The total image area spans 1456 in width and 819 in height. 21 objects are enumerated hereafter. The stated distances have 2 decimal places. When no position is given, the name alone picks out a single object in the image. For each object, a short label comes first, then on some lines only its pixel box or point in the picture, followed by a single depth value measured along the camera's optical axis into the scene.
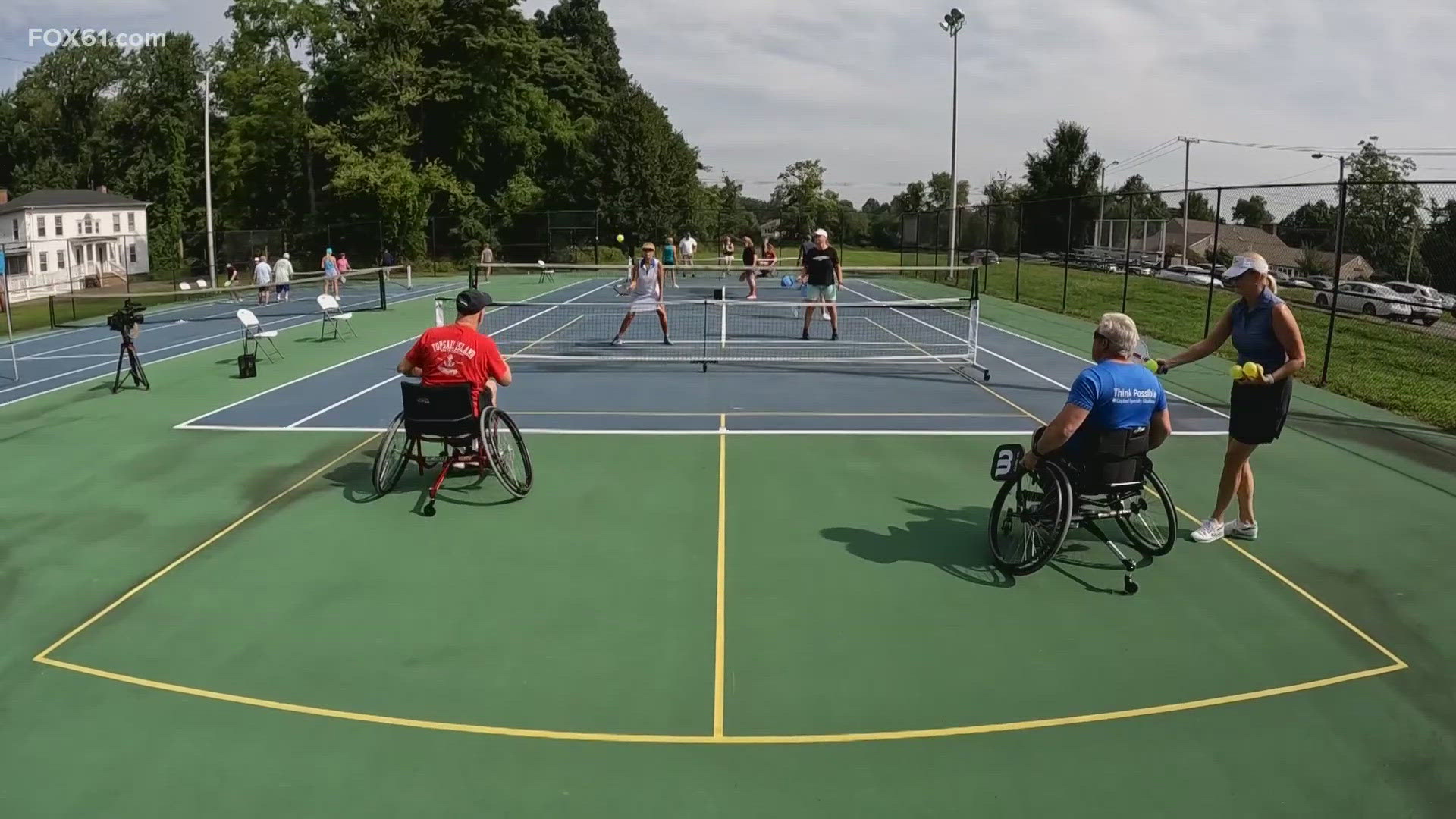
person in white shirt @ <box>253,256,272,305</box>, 27.81
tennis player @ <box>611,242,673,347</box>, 16.31
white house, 59.44
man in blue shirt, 5.95
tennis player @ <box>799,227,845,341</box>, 16.66
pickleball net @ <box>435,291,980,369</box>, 16.00
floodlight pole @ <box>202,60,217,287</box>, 36.19
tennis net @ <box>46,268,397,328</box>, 26.20
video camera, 13.62
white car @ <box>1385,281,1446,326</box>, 18.83
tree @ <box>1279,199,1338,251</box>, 20.89
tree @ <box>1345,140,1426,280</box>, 18.23
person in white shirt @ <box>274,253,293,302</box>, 27.42
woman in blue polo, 6.59
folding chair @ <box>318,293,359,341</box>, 18.80
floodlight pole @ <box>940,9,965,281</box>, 37.94
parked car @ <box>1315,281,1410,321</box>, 20.64
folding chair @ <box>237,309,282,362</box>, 15.67
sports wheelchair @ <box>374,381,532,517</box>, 7.57
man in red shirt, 7.80
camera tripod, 13.65
